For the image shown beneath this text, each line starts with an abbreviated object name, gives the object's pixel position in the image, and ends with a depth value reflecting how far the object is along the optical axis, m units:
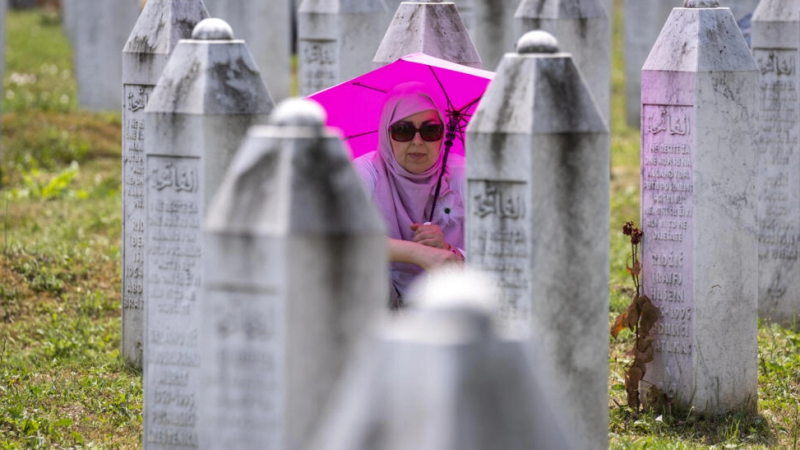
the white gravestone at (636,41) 37.66
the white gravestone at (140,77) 14.73
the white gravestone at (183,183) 10.24
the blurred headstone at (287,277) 7.16
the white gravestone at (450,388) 5.45
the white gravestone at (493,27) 29.41
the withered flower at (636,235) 13.02
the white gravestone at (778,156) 17.19
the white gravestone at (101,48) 39.91
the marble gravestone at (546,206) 9.84
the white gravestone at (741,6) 31.25
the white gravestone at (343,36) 21.52
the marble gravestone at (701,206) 12.82
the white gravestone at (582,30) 21.69
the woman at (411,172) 13.39
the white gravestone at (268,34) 37.41
